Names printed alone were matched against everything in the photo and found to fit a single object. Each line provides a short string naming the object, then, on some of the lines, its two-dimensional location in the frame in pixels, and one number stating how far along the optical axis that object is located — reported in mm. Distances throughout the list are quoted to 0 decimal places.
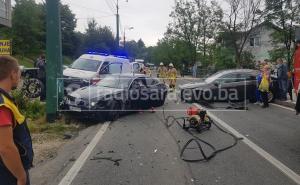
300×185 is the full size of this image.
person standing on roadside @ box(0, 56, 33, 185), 3135
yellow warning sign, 11969
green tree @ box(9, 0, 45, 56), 53259
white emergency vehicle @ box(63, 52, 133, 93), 17875
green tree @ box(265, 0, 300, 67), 40781
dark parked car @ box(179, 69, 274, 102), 18697
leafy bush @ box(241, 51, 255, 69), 48728
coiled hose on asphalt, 8148
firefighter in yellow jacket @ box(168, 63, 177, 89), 25859
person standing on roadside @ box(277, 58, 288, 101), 17672
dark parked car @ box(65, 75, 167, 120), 12883
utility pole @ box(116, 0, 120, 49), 49484
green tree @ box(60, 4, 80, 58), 66750
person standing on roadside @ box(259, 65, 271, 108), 17016
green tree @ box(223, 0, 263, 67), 45250
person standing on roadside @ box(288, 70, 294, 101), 17781
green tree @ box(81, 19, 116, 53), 69944
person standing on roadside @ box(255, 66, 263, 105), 18203
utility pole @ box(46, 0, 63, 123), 12742
